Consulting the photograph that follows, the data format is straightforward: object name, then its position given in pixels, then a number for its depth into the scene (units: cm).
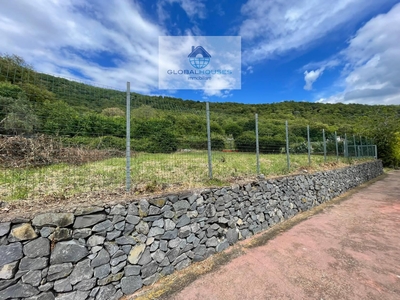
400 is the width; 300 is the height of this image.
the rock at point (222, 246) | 326
